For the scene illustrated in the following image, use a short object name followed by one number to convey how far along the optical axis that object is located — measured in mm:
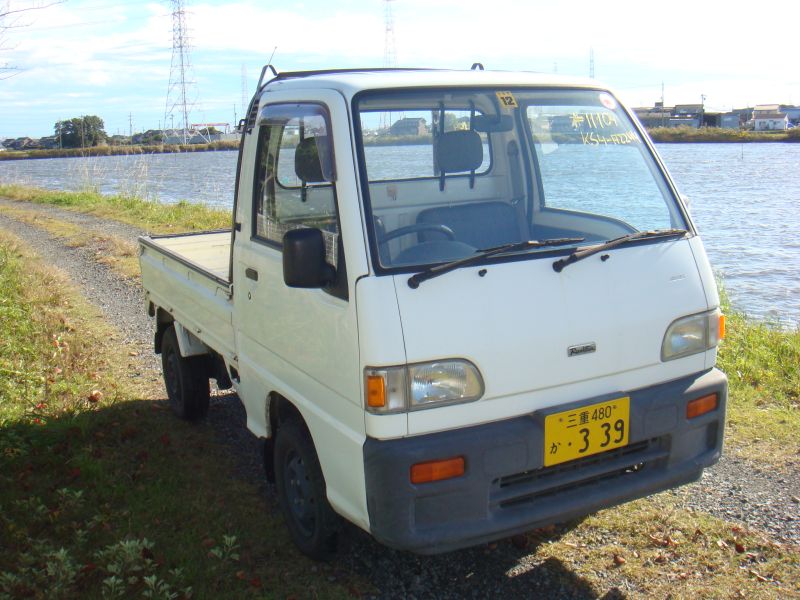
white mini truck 2961
